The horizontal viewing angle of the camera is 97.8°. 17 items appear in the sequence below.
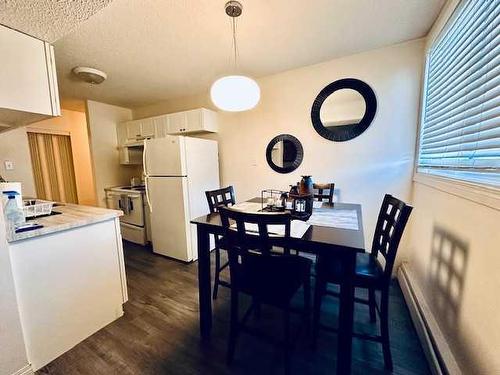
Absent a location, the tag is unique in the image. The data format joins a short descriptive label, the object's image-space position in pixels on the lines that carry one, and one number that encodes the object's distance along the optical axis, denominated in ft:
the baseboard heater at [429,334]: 3.87
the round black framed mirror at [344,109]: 7.62
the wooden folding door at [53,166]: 13.28
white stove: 10.93
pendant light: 5.06
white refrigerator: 8.84
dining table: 3.65
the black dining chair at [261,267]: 3.69
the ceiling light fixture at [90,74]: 7.81
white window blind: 3.33
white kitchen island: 4.41
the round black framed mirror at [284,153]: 9.03
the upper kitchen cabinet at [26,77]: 3.94
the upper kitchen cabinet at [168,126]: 10.32
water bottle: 4.42
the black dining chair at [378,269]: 4.17
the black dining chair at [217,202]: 6.51
